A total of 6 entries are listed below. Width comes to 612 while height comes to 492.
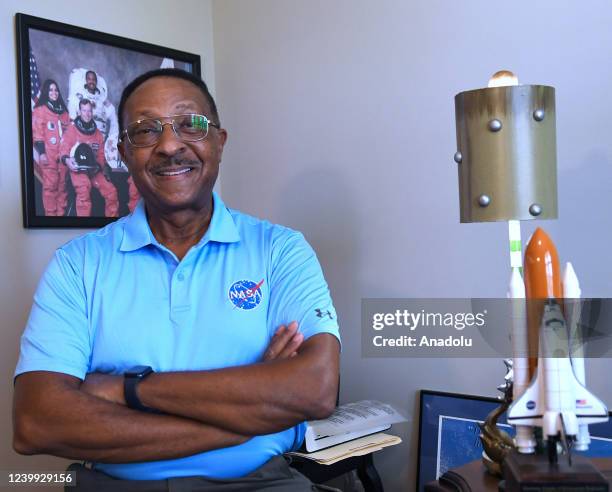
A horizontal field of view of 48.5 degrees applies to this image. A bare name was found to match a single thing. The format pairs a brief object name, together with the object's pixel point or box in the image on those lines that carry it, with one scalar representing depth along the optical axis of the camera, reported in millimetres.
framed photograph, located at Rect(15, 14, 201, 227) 2301
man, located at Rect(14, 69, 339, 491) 1405
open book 1938
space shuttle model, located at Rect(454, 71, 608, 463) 1152
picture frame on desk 1996
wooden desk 1289
